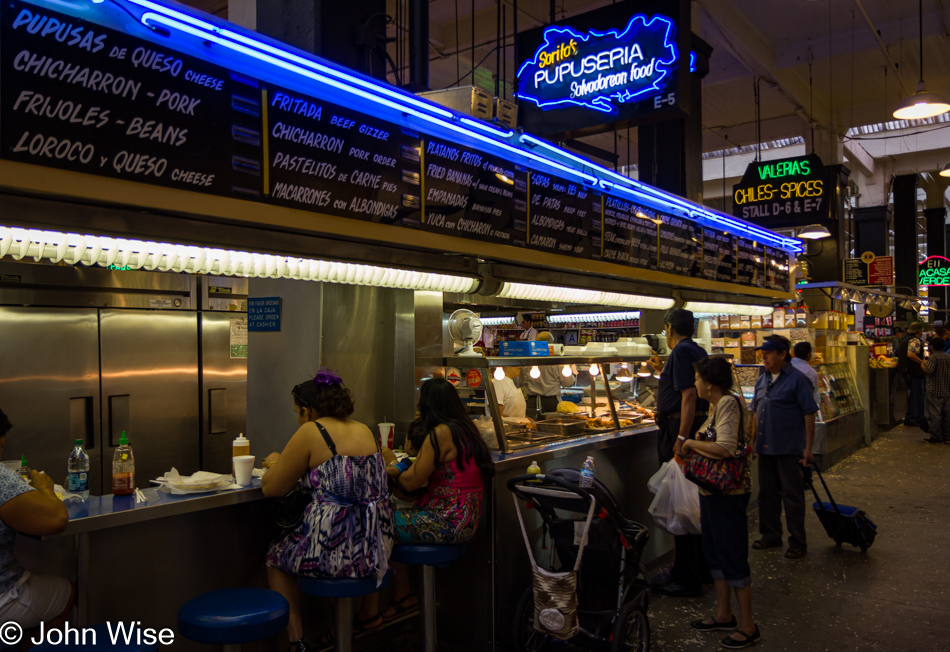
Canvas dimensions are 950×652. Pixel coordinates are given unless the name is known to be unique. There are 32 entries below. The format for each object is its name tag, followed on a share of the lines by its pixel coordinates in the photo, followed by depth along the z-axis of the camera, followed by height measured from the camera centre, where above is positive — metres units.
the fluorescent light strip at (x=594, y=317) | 8.35 +0.07
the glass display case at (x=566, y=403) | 4.68 -0.66
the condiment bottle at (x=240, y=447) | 3.74 -0.64
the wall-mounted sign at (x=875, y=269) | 15.23 +1.09
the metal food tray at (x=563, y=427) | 5.46 -0.82
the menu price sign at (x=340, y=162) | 3.44 +0.88
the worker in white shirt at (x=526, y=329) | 10.11 -0.08
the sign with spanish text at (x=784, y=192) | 9.68 +1.82
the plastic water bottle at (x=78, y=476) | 3.34 -0.70
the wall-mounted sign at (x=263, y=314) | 4.84 +0.09
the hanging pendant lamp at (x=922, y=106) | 7.57 +2.33
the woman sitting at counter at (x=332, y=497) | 3.34 -0.84
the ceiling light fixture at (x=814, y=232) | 10.80 +1.37
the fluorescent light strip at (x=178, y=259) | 2.89 +0.34
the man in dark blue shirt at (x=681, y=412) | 5.13 -0.69
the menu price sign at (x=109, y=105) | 2.56 +0.91
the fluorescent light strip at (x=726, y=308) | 8.07 +0.16
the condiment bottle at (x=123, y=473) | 3.34 -0.69
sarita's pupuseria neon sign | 4.56 +1.77
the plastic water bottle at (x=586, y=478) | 3.89 -0.87
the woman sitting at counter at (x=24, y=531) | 2.62 -0.80
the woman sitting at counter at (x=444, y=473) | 3.82 -0.83
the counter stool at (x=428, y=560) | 3.76 -1.27
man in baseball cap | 6.15 -1.11
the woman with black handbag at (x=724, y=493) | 4.25 -1.06
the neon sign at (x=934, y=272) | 20.48 +1.36
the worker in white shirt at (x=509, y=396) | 5.79 -0.60
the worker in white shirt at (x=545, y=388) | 6.00 -0.56
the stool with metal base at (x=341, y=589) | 3.31 -1.25
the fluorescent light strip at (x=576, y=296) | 5.41 +0.24
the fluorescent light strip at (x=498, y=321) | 9.98 +0.05
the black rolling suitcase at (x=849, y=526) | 6.05 -1.81
